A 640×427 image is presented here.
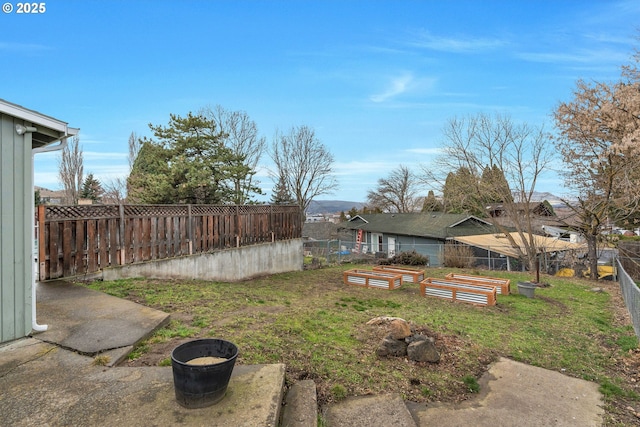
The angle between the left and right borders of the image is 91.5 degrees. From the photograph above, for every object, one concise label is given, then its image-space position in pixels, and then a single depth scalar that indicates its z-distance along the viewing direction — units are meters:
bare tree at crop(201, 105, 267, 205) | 21.72
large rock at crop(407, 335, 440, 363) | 3.76
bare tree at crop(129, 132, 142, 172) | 26.12
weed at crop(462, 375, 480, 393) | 3.29
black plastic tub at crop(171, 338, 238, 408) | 2.11
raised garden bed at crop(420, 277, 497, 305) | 7.52
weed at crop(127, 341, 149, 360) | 3.21
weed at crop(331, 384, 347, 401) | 2.87
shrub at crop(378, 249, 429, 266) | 16.00
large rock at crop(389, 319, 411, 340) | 4.00
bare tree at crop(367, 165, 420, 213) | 38.03
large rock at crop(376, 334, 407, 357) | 3.83
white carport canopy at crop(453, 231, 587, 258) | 14.59
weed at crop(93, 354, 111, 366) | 2.88
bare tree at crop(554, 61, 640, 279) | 8.41
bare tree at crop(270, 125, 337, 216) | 25.42
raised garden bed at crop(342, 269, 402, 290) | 9.43
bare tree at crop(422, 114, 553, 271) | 13.88
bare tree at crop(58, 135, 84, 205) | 25.03
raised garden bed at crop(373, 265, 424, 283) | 10.40
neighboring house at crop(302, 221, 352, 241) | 37.75
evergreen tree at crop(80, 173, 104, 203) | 26.51
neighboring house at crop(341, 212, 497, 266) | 20.84
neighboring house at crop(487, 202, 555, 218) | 14.32
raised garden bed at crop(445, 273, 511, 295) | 8.92
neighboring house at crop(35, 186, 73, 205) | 35.01
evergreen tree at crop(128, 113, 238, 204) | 14.26
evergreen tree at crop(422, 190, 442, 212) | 16.48
